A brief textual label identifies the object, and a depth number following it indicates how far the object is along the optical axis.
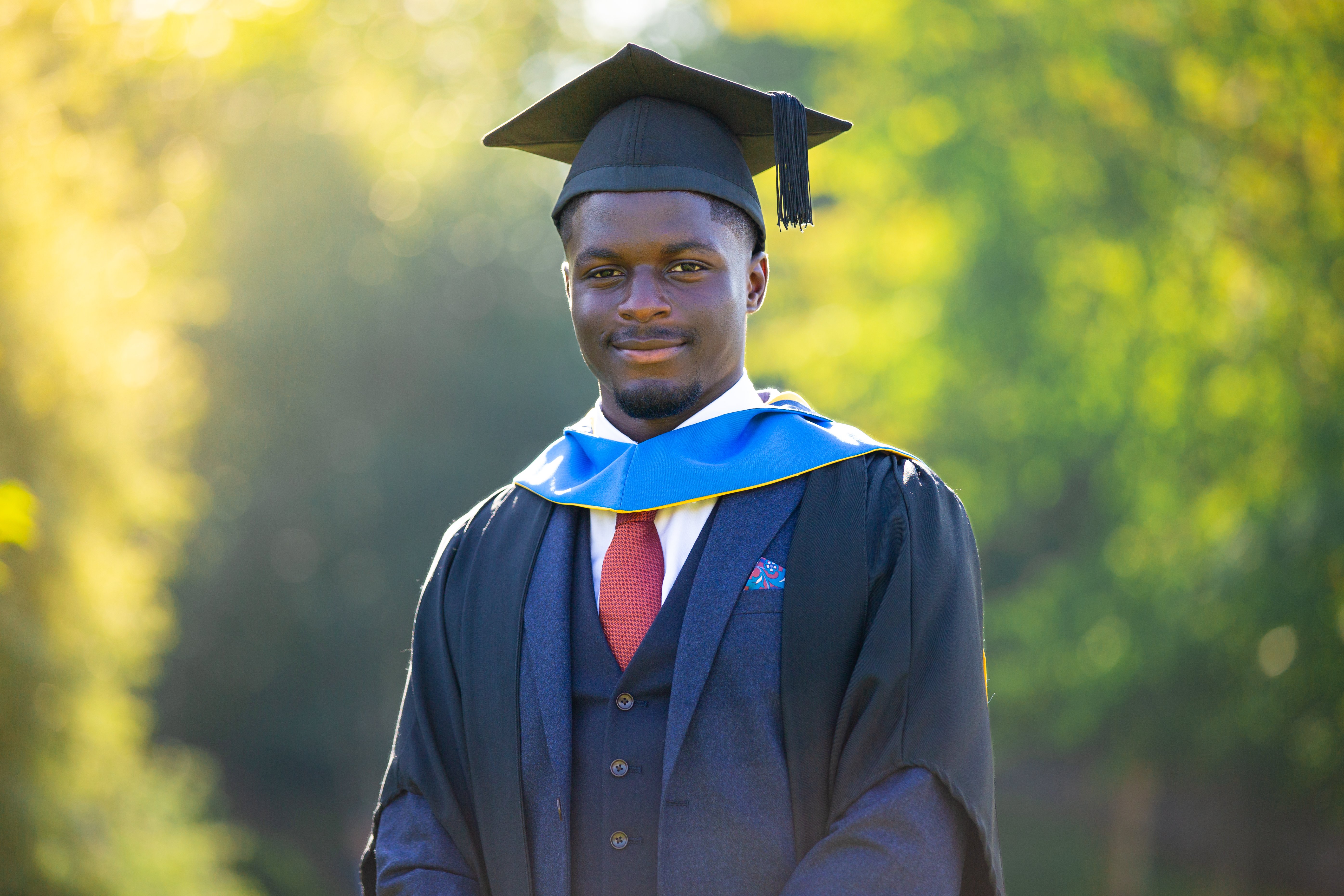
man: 2.77
